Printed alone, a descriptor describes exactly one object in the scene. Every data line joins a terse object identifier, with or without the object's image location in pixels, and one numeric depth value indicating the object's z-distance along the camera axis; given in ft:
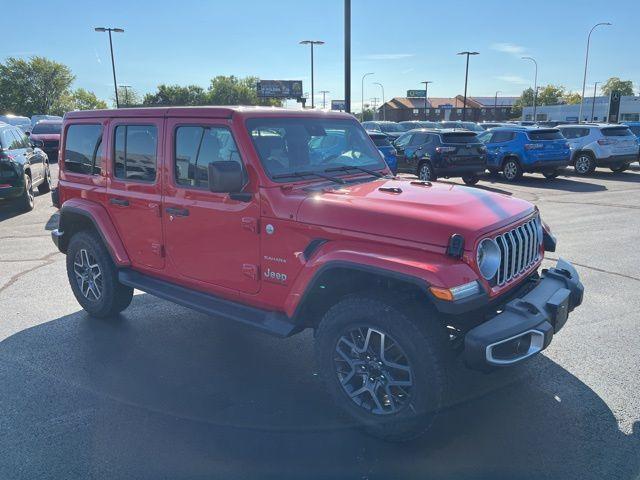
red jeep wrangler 9.39
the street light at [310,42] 106.68
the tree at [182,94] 241.51
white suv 55.01
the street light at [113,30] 113.60
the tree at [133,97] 270.38
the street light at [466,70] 165.89
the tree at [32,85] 221.66
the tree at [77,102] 237.20
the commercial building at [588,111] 215.51
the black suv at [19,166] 33.12
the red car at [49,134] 73.26
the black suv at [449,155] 48.08
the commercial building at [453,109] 311.06
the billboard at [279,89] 199.21
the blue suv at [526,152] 51.13
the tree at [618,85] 365.61
